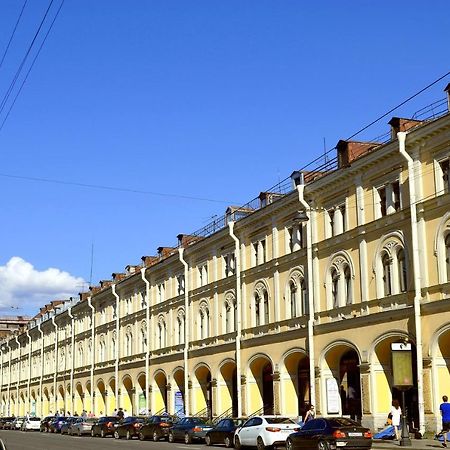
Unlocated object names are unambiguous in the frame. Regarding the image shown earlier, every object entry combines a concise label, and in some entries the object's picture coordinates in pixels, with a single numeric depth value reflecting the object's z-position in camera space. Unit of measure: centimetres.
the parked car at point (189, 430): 4016
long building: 3256
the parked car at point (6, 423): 7469
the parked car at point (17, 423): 7186
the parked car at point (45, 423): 6550
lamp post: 2961
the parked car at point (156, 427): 4394
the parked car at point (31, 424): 6788
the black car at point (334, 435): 2605
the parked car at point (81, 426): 5506
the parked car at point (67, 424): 5834
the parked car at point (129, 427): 4797
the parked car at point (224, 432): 3556
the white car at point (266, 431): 3105
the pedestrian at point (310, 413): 3529
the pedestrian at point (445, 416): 2778
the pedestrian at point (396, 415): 3116
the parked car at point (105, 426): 5197
